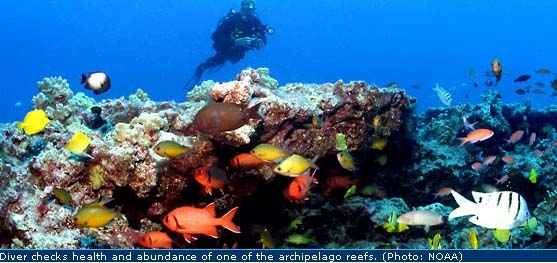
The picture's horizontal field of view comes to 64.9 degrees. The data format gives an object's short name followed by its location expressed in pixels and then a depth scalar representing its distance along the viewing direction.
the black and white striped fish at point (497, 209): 3.03
